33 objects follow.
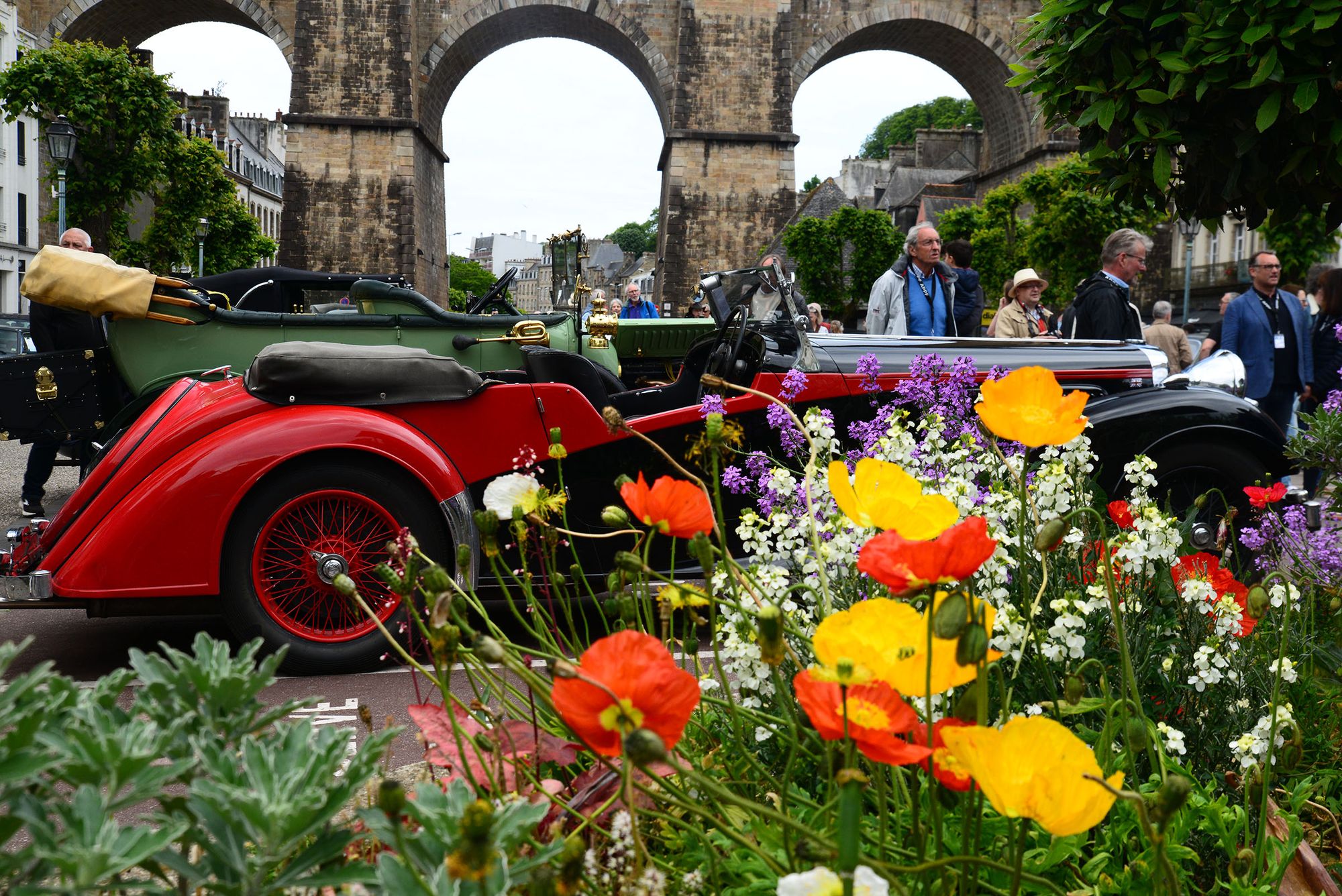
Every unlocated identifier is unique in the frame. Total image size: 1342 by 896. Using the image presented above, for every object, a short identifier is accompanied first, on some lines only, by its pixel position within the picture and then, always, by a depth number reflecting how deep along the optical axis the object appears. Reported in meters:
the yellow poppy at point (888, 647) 0.97
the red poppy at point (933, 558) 1.00
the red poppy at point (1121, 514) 2.52
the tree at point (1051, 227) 25.67
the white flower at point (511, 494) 1.66
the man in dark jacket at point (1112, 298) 7.13
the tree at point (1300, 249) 24.61
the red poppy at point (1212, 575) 2.14
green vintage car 6.09
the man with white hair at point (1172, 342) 11.47
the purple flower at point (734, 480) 2.85
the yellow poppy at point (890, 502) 1.18
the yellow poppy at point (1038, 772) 0.92
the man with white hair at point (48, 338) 8.09
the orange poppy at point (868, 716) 0.97
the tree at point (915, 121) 76.62
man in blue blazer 8.39
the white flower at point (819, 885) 0.82
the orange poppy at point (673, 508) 1.43
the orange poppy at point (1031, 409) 1.40
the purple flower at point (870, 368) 4.10
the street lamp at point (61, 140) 18.59
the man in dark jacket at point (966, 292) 8.91
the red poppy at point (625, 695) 0.94
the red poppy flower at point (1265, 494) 3.11
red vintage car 4.09
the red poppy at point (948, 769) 1.09
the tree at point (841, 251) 38.81
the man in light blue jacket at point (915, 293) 7.60
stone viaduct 28.27
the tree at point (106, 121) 24.89
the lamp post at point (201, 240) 33.69
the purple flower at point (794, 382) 3.53
